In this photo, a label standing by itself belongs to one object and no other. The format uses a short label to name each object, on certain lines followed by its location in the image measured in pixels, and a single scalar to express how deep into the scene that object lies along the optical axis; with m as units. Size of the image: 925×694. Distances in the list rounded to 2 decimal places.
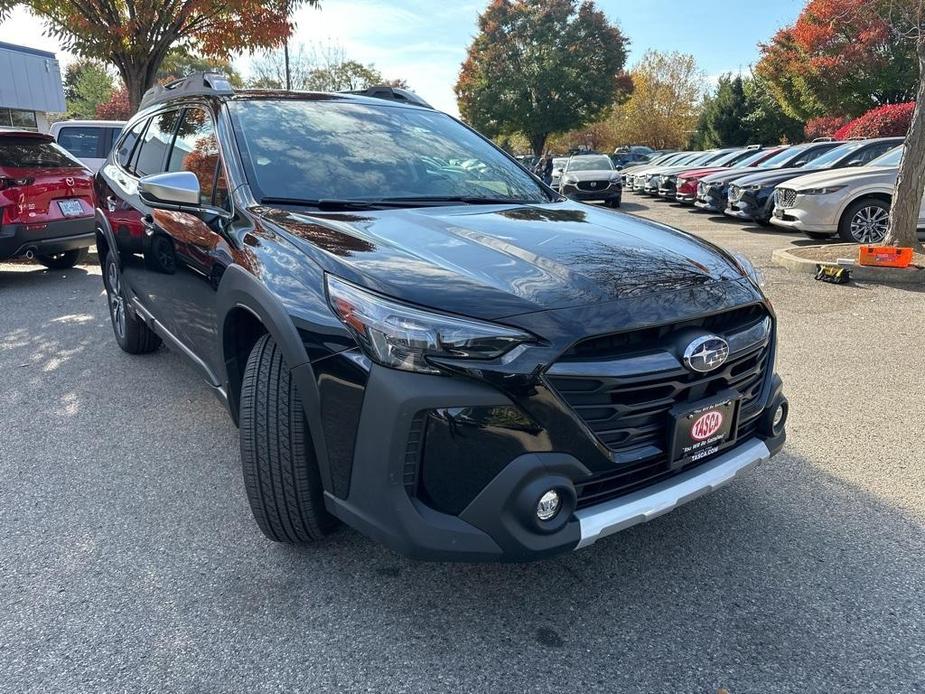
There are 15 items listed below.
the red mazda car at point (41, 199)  7.06
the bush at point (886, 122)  20.31
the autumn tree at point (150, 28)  10.32
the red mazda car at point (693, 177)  16.28
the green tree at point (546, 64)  39.12
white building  27.41
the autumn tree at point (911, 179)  7.57
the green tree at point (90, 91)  51.75
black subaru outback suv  1.86
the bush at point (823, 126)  27.33
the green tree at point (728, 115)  39.31
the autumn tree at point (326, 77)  32.88
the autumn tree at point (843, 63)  23.66
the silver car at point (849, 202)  9.36
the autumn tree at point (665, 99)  50.66
